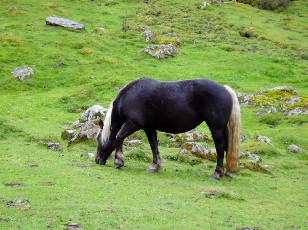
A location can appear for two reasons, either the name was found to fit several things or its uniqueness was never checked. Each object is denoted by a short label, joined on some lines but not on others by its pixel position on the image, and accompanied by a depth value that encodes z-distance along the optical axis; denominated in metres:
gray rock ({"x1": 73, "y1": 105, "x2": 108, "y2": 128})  22.07
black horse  14.70
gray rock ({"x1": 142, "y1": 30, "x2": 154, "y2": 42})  43.69
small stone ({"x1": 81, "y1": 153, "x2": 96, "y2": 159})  16.66
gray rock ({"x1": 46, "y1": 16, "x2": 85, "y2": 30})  44.78
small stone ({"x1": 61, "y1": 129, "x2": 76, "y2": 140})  19.58
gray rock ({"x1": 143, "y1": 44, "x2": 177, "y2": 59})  39.25
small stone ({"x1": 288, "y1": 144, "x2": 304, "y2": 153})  21.17
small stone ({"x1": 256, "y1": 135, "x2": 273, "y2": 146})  21.83
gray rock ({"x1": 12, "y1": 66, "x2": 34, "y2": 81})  32.44
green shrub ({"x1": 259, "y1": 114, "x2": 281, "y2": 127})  26.02
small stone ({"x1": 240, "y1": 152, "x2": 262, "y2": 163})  18.59
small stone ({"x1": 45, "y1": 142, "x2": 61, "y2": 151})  17.93
